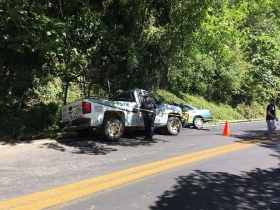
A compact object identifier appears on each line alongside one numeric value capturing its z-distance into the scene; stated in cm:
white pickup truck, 866
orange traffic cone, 1163
